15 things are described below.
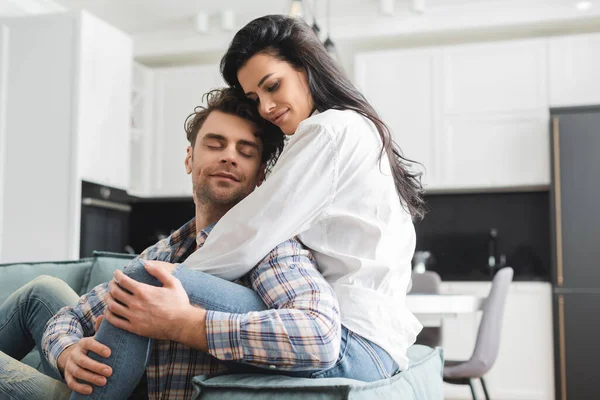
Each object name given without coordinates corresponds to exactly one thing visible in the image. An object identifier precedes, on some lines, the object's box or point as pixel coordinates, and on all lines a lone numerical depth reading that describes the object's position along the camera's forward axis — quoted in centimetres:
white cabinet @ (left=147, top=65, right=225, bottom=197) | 587
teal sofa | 110
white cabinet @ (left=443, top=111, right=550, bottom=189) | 496
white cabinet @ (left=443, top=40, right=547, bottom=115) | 504
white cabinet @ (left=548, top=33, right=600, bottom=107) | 491
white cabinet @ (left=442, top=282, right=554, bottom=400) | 468
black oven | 456
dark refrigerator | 448
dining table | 278
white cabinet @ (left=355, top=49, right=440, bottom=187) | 523
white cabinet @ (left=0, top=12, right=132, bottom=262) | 451
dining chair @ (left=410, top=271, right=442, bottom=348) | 362
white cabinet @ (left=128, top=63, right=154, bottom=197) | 588
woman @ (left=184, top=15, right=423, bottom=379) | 129
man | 115
